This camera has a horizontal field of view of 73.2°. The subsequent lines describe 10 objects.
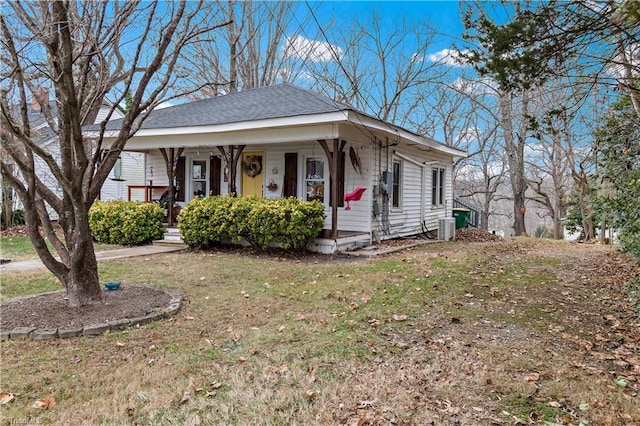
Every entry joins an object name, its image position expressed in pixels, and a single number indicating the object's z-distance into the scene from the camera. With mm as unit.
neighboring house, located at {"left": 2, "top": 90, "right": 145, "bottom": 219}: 15922
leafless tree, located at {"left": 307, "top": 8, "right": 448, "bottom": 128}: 20312
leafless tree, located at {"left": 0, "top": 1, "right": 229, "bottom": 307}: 3979
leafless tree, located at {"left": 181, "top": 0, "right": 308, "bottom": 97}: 19656
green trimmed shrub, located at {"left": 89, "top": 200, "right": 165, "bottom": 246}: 10273
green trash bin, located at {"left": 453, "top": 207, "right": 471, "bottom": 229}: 16422
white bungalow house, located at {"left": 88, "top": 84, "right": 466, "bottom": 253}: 9234
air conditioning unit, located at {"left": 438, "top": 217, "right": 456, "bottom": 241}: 13438
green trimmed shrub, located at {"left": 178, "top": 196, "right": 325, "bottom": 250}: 8586
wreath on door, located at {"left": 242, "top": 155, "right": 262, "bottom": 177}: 11797
